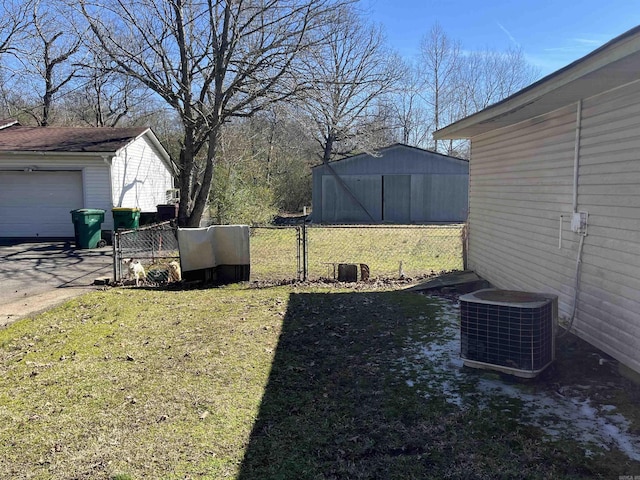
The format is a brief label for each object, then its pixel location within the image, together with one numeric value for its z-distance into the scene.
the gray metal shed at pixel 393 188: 23.97
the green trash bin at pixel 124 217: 13.80
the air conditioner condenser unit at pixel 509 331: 3.96
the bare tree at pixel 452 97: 40.09
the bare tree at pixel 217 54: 11.59
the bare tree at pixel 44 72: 18.61
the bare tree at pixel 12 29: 19.39
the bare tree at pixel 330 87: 11.77
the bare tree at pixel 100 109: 26.41
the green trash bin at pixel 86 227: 12.77
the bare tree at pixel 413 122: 40.66
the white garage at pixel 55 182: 14.36
